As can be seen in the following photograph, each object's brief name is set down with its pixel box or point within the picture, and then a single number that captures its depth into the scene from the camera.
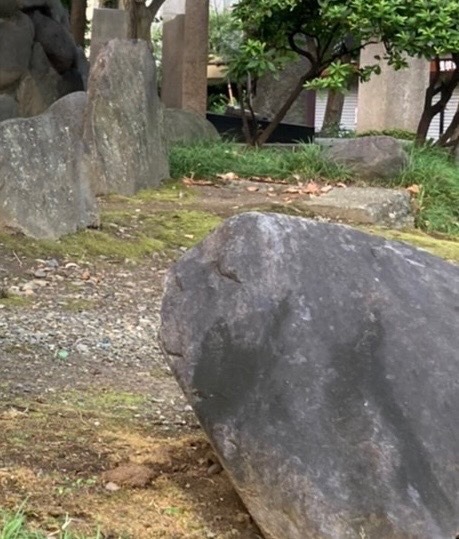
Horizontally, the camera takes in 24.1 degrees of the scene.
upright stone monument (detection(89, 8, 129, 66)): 12.98
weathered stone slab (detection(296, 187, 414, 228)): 7.41
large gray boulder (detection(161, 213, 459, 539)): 2.17
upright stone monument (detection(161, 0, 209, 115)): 12.61
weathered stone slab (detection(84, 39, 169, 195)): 7.18
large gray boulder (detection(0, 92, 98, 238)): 5.69
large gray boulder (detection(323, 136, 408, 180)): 8.76
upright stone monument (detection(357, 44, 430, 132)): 13.14
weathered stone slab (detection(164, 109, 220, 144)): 10.74
